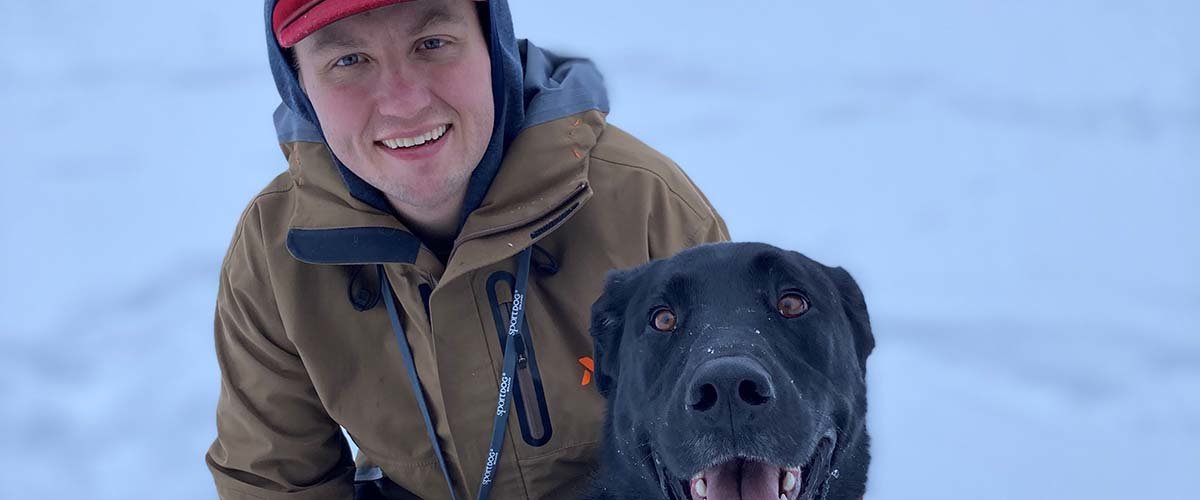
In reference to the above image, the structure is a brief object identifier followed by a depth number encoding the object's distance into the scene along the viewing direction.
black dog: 2.21
